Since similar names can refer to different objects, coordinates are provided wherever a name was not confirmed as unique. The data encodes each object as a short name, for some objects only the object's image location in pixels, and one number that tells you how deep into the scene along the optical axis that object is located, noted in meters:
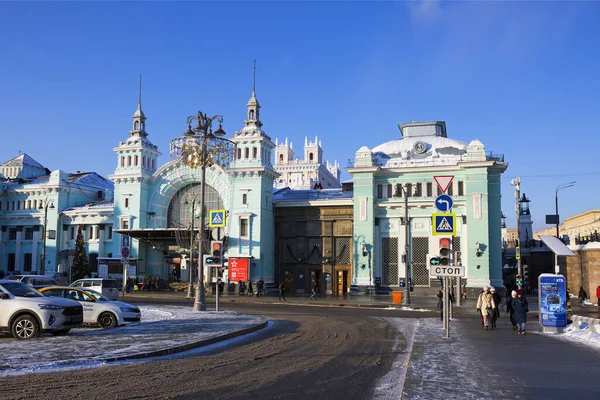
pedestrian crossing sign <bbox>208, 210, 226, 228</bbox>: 25.25
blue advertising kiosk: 19.23
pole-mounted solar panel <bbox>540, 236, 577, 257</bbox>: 22.19
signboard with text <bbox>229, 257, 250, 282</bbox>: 47.75
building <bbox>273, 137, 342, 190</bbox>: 132.88
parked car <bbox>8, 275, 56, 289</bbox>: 32.36
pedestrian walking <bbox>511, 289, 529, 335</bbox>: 18.39
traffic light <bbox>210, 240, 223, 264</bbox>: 24.19
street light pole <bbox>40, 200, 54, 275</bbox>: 51.90
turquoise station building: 44.25
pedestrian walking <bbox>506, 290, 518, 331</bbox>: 19.33
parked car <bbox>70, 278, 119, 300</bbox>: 28.59
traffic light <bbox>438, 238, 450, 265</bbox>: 20.31
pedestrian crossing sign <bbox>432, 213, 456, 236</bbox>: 16.56
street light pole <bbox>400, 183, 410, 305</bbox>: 34.50
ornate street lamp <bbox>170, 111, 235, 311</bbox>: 24.47
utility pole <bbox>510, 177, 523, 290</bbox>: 40.83
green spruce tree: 52.06
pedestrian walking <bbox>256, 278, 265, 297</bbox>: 43.93
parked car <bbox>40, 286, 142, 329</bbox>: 18.08
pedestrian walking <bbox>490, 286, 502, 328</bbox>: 19.84
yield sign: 17.62
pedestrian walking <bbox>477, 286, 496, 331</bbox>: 19.39
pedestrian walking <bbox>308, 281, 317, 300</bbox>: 40.14
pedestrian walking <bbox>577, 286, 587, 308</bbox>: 34.69
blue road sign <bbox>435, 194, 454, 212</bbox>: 16.84
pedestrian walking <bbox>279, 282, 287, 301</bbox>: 38.59
